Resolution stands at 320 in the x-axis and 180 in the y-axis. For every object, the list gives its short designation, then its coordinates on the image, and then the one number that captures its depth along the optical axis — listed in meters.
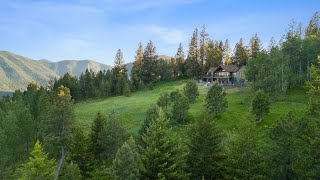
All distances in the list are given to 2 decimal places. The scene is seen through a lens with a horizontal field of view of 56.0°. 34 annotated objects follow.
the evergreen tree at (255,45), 114.27
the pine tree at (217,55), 115.25
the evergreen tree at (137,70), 104.94
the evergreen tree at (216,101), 55.25
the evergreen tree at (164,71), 114.38
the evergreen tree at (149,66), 112.06
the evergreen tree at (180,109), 55.06
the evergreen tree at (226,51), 124.38
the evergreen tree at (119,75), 101.31
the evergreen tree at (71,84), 104.19
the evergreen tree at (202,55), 114.04
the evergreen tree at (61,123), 44.66
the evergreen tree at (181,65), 119.06
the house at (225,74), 102.56
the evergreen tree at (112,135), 42.25
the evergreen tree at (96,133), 44.91
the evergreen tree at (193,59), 112.75
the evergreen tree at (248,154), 28.06
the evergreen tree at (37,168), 32.66
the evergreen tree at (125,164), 31.28
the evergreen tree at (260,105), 50.69
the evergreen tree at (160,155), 28.59
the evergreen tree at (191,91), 64.00
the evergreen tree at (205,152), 30.98
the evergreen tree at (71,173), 34.88
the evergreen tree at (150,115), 43.88
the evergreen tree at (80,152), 41.03
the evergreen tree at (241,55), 113.88
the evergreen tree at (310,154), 23.44
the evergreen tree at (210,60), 114.71
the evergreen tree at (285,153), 28.48
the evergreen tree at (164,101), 57.83
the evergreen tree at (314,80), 22.76
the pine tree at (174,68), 120.03
